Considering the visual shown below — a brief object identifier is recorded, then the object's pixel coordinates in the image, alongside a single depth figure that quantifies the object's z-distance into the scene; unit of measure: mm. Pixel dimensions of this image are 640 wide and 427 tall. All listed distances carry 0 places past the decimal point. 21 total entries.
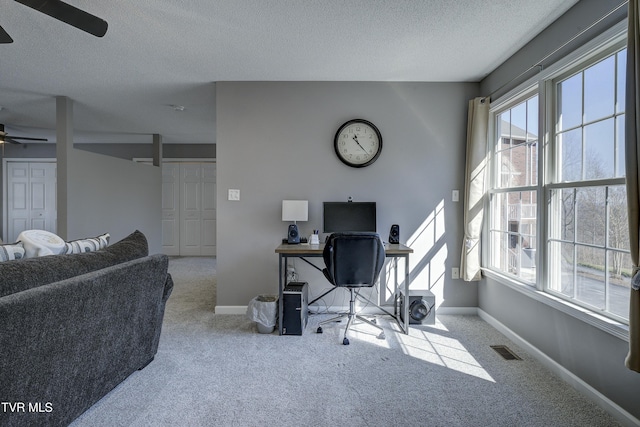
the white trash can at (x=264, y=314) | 2898
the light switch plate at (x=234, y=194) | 3459
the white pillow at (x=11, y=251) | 1579
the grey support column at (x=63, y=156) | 4008
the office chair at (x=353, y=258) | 2652
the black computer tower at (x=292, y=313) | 2881
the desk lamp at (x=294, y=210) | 3268
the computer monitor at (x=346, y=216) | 3287
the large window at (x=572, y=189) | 1869
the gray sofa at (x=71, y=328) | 1271
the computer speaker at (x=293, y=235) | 3169
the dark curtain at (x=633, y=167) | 1508
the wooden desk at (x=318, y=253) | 2834
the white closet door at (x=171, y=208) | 6941
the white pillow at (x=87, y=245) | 1962
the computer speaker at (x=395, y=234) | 3252
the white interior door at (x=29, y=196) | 6691
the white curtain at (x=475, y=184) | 3182
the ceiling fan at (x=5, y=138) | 4555
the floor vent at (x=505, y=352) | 2457
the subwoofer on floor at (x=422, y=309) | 3102
